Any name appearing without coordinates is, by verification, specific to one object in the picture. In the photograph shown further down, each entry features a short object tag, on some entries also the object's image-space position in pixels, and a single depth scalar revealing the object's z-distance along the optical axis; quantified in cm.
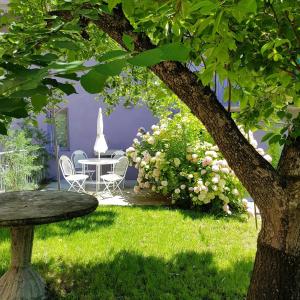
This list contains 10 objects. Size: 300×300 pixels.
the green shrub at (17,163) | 927
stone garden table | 399
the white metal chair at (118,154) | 1188
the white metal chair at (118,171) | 988
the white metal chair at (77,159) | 1206
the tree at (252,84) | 191
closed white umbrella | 1056
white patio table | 1025
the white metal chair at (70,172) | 995
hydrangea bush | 819
